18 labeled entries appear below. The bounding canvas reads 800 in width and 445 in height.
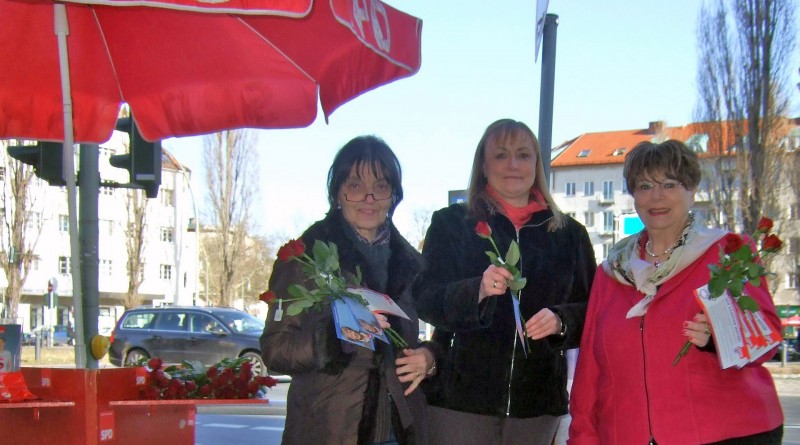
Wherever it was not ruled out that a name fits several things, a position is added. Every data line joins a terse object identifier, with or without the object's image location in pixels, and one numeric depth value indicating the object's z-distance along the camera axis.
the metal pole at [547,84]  4.54
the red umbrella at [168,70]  4.18
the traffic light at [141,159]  6.88
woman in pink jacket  2.87
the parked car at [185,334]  17.44
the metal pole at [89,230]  5.93
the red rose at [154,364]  4.00
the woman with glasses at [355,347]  3.11
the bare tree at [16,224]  24.98
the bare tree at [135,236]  35.34
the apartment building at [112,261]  56.91
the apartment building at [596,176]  74.56
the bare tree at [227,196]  36.56
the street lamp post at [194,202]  27.24
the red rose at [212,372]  3.89
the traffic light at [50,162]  6.23
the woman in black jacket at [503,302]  3.28
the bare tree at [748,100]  25.11
